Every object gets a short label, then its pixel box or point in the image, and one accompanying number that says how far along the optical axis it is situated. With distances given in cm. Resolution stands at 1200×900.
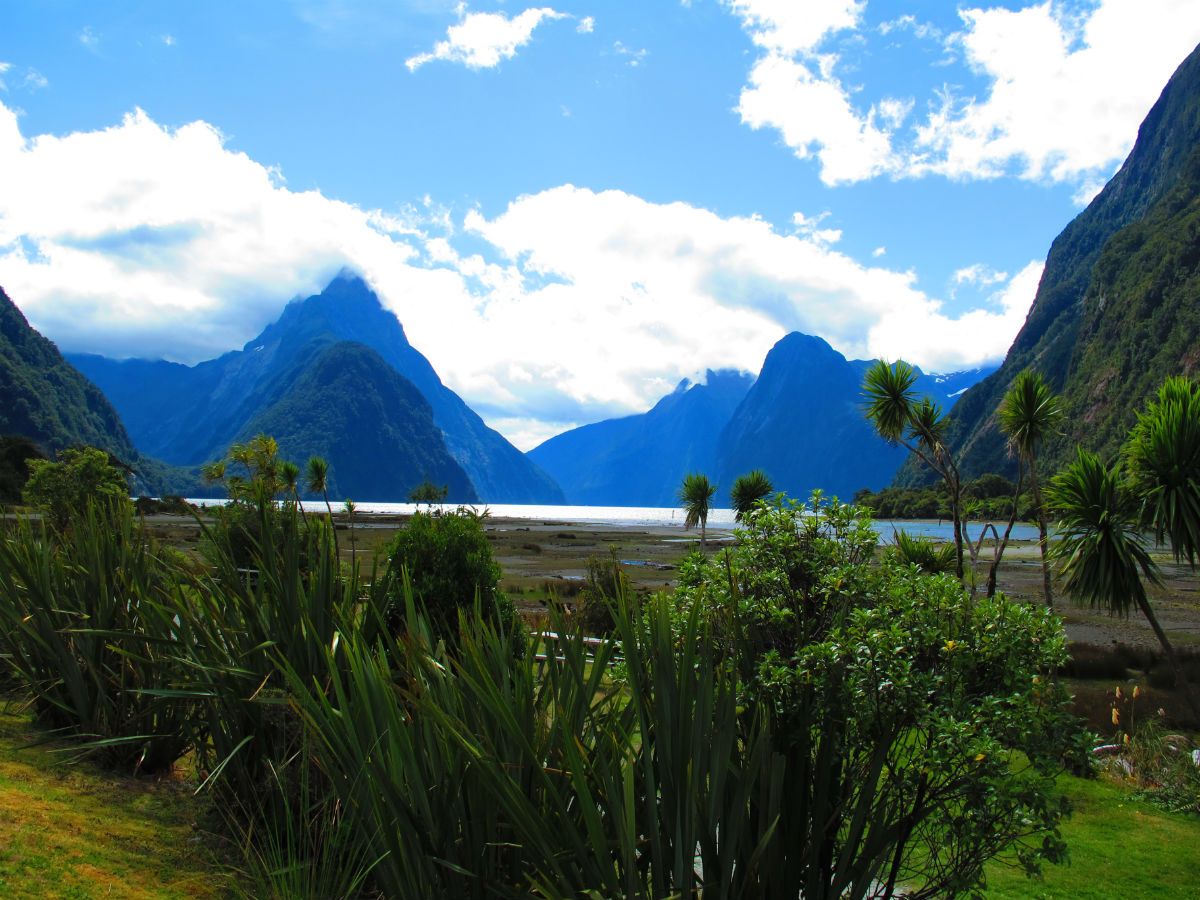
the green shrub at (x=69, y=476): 3694
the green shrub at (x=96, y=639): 644
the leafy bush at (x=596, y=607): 1666
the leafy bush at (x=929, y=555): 1548
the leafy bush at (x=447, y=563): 1191
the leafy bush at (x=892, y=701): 326
